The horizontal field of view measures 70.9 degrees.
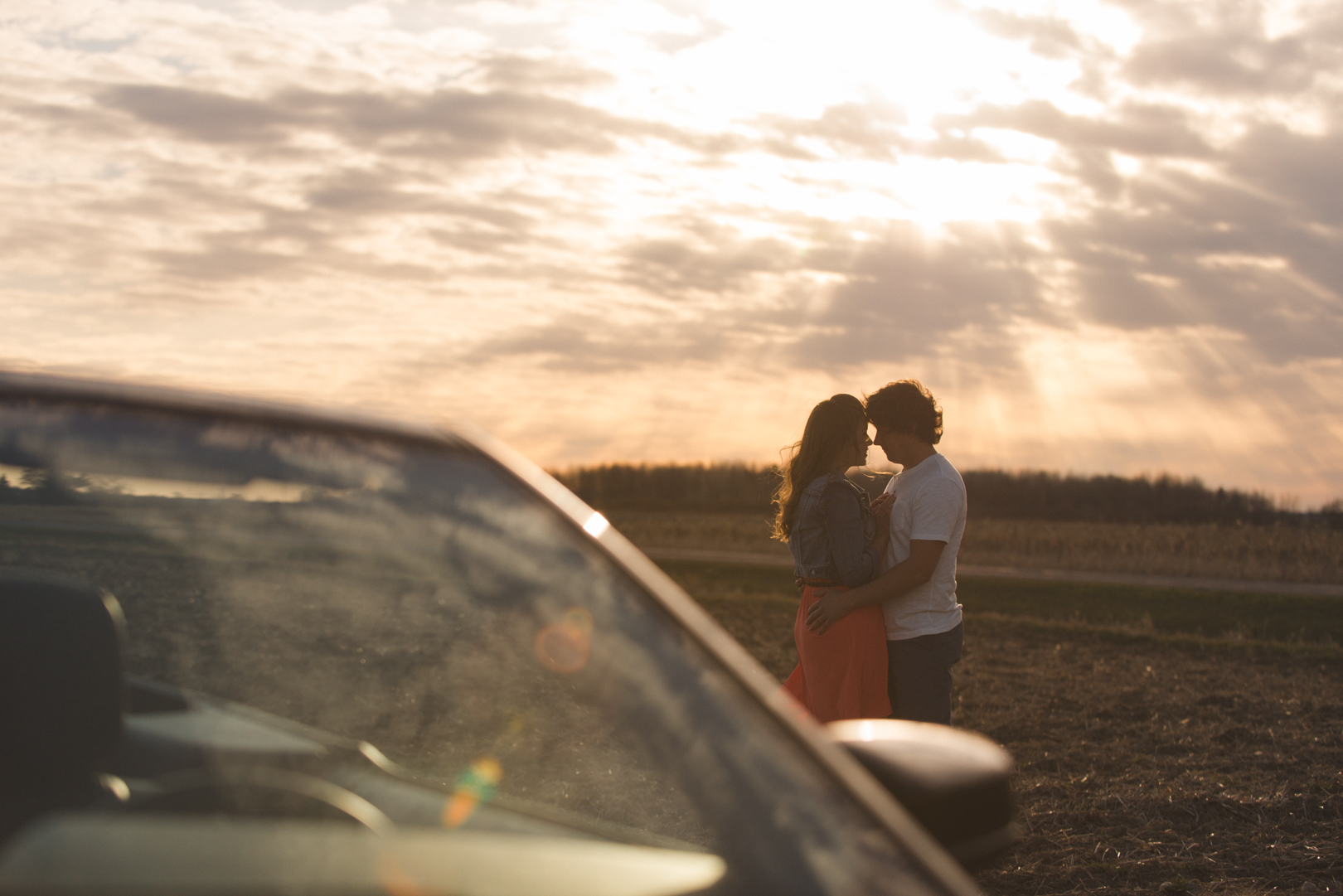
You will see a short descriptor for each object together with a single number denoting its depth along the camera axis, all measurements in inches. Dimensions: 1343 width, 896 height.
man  153.8
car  43.5
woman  155.3
